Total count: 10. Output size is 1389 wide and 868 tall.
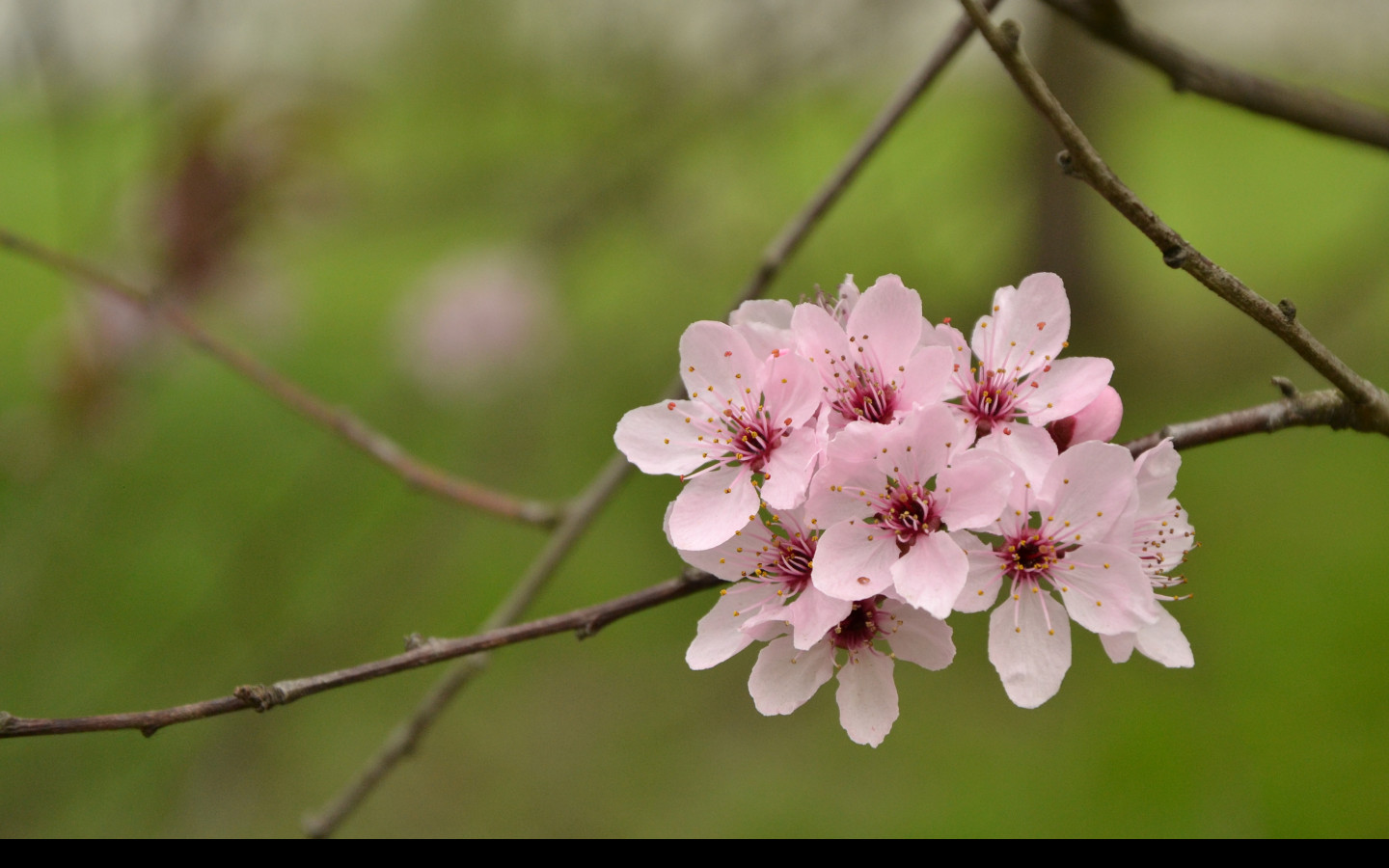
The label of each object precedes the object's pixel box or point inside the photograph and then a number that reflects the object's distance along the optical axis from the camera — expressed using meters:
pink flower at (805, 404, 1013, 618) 0.77
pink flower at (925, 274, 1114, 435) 0.78
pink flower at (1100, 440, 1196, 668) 0.77
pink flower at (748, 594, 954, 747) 0.78
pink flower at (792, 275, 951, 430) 0.78
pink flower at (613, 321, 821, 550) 0.77
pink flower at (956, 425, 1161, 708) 0.77
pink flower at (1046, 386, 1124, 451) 0.78
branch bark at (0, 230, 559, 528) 0.86
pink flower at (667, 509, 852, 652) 0.77
